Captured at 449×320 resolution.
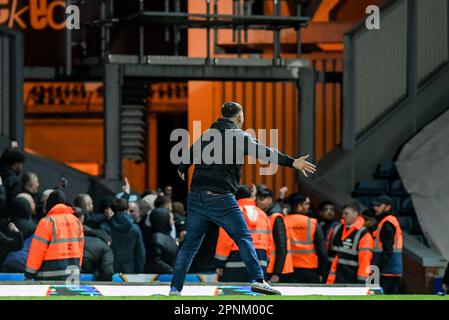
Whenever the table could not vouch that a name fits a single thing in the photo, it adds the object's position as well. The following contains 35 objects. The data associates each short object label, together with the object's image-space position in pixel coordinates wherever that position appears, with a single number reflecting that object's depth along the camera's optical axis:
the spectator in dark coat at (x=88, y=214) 18.45
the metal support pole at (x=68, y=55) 25.55
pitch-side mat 14.70
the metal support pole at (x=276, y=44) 25.11
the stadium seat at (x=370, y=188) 24.33
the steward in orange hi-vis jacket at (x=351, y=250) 18.41
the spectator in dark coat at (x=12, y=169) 19.61
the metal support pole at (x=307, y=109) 25.30
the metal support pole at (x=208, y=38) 24.94
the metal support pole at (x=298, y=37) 25.33
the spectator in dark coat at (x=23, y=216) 17.31
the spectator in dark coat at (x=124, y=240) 18.27
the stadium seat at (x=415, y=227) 23.64
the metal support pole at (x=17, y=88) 23.92
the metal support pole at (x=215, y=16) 24.93
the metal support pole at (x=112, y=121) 24.55
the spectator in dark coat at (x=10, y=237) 16.69
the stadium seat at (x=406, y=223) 23.70
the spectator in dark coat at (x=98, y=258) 16.95
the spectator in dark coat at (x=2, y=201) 18.36
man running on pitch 14.38
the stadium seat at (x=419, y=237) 23.45
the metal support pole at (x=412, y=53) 25.47
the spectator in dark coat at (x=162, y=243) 18.36
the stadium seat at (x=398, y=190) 23.96
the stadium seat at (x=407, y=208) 23.70
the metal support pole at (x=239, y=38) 25.79
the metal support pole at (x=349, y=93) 25.19
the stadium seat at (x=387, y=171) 24.48
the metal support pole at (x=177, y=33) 25.11
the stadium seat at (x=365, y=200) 24.34
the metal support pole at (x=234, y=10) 25.86
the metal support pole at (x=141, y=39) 24.43
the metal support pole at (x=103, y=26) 25.03
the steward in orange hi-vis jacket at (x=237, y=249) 17.53
